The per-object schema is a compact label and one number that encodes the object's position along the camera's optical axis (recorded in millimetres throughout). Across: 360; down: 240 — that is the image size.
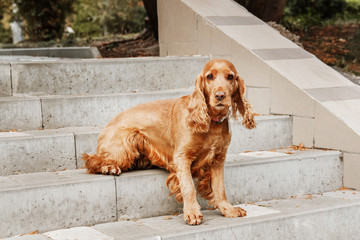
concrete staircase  3406
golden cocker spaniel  3400
